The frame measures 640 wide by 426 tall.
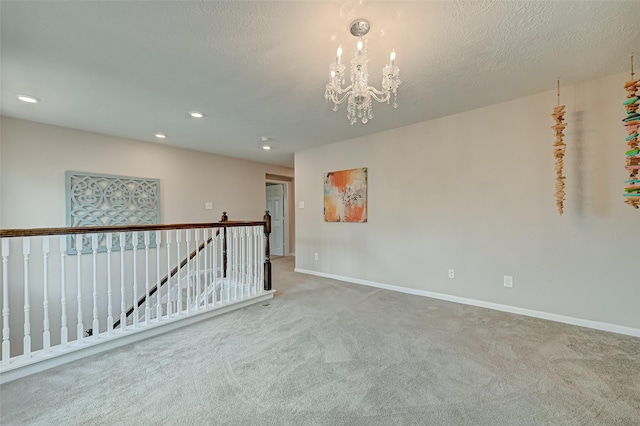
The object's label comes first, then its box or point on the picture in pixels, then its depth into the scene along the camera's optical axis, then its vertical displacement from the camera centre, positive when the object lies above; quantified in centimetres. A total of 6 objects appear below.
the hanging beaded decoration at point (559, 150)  248 +56
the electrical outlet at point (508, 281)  293 -78
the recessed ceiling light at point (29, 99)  270 +119
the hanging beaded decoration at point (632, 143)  209 +53
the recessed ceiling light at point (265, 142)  421 +117
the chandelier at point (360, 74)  174 +95
